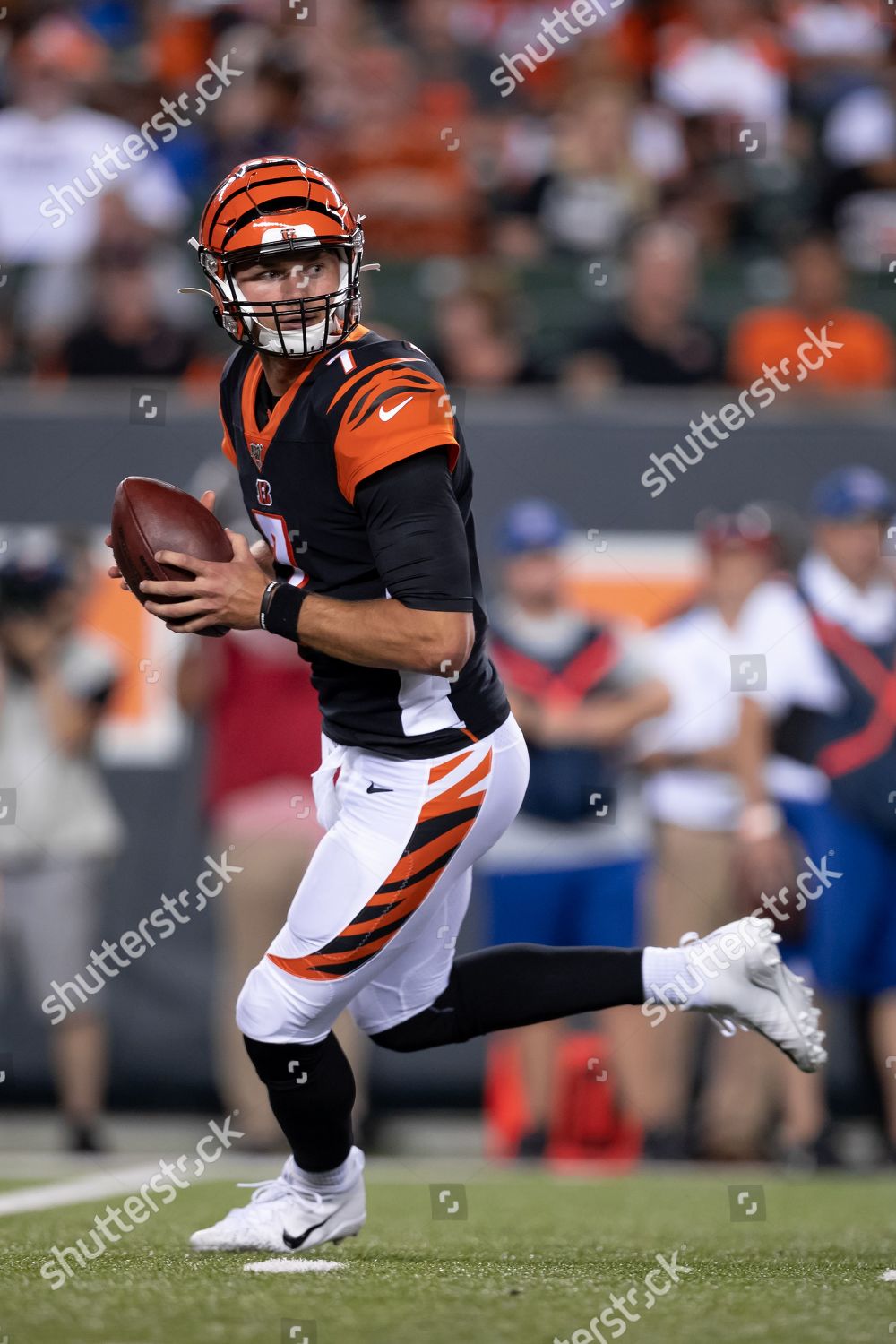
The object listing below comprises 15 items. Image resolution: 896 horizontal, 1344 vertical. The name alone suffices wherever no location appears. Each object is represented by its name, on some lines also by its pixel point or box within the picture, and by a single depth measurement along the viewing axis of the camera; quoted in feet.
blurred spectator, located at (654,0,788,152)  58.08
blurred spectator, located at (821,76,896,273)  53.42
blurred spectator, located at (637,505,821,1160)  39.63
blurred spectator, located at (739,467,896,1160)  39.96
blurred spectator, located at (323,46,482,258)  52.16
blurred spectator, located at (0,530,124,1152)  40.86
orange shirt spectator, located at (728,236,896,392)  47.57
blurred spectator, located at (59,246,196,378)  46.26
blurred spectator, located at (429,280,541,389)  46.06
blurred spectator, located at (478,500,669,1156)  39.70
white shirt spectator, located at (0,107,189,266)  50.52
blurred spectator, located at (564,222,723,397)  46.57
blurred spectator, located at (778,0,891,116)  59.41
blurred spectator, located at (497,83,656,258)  53.06
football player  21.44
